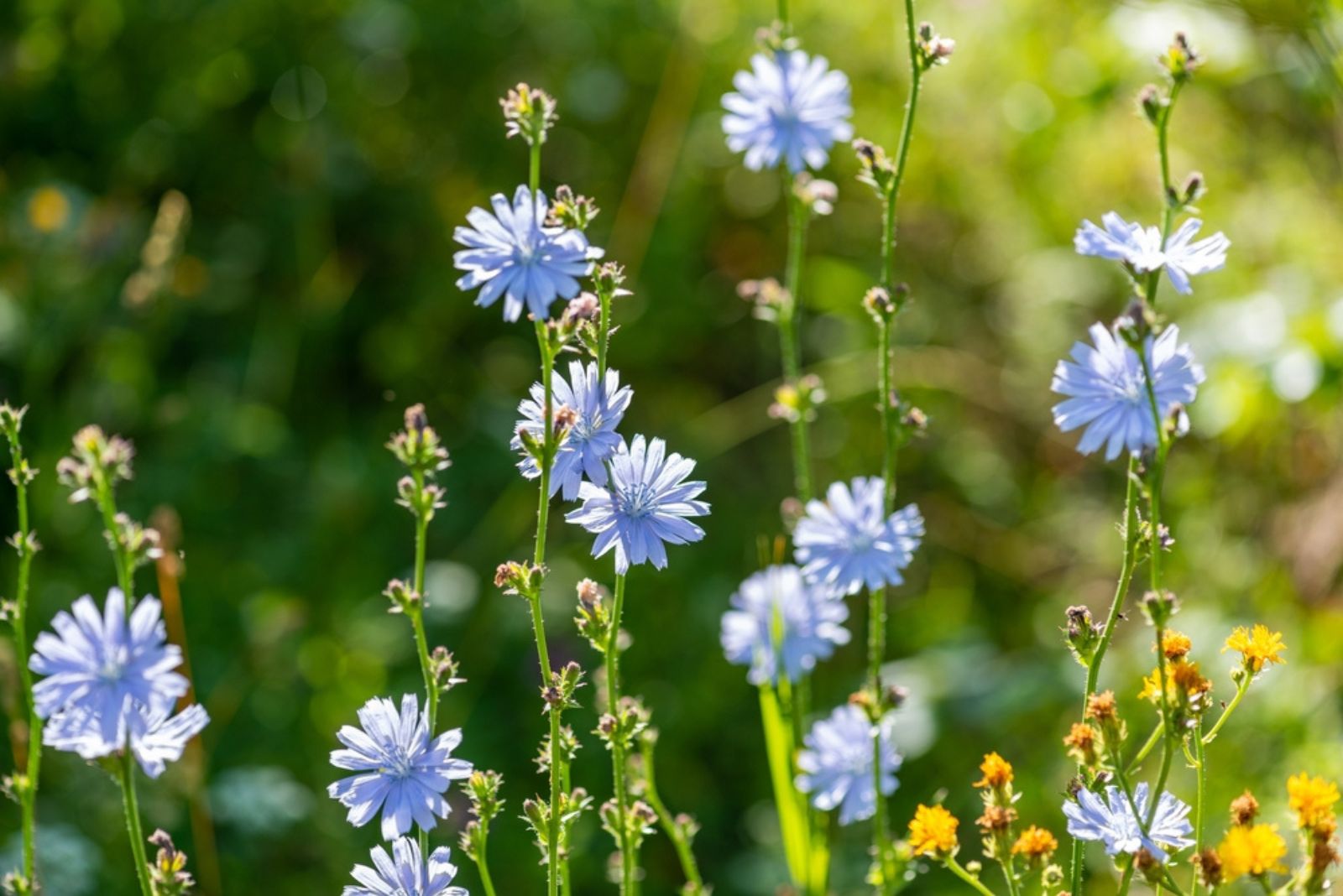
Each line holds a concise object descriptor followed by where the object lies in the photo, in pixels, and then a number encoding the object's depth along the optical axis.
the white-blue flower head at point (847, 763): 1.53
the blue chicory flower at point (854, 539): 1.51
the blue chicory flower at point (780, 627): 1.50
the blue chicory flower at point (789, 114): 1.61
